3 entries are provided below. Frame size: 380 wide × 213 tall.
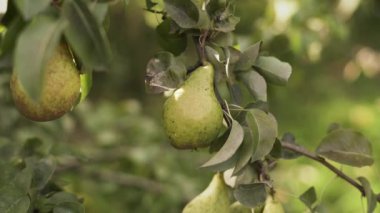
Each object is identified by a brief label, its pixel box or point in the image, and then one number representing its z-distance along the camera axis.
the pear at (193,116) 1.20
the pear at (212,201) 1.27
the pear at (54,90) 1.13
